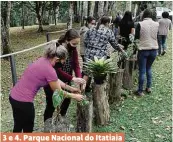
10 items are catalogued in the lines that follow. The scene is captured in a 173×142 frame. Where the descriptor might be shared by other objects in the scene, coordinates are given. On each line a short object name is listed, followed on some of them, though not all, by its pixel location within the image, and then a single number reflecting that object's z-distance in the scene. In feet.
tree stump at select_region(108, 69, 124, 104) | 13.54
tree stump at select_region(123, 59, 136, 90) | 15.54
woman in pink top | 7.94
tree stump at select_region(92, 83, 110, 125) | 11.33
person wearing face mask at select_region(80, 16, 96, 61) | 15.31
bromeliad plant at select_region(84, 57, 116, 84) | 11.23
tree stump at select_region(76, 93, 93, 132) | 10.06
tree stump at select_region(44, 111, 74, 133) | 9.07
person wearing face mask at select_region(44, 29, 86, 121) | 9.84
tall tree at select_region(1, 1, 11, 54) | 22.85
